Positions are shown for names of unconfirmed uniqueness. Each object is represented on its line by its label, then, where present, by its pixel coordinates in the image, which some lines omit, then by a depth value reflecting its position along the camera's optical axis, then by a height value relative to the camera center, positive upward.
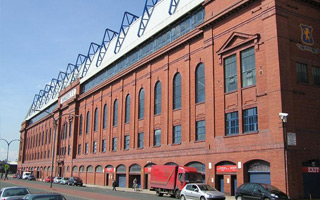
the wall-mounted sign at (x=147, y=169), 43.03 -1.09
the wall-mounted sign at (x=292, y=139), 25.72 +1.79
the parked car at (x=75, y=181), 54.72 -3.37
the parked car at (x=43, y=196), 12.09 -1.31
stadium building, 26.89 +6.79
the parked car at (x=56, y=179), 64.22 -3.76
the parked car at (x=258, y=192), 20.81 -1.89
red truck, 30.33 -1.56
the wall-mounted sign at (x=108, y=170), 53.07 -1.50
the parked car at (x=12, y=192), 16.00 -1.59
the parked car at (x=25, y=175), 81.62 -3.68
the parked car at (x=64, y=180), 59.39 -3.57
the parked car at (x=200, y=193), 22.89 -2.15
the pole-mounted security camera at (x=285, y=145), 24.83 +1.29
